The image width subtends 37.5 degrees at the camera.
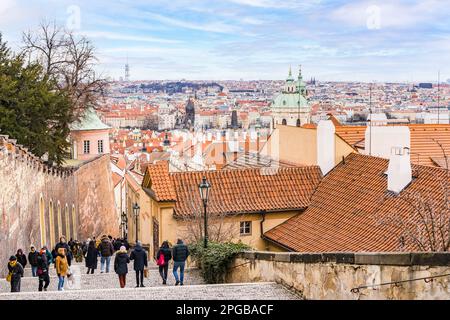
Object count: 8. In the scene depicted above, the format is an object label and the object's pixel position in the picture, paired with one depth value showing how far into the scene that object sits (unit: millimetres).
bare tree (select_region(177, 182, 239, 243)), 18688
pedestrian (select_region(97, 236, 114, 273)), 15984
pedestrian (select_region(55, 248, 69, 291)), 13234
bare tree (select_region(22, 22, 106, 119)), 38062
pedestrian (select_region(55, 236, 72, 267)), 15591
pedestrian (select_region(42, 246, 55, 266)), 17031
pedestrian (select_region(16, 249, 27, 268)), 14591
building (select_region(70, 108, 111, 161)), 47719
